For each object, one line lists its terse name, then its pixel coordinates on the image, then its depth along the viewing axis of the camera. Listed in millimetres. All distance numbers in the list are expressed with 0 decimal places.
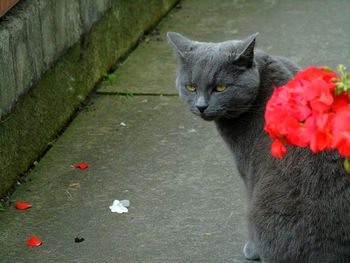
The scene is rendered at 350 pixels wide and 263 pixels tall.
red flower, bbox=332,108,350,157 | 2416
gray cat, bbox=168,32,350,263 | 4150
